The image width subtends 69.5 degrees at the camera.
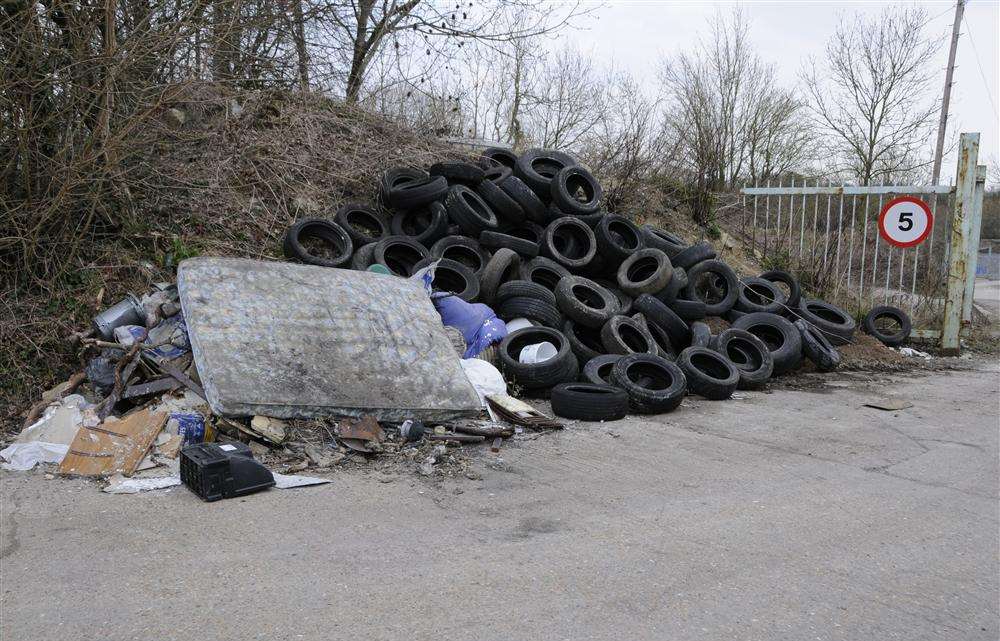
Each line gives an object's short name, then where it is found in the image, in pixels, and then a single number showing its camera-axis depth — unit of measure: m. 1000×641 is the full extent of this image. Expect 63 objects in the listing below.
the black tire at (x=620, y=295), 9.54
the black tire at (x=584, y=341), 8.44
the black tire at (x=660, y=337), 9.37
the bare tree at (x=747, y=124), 22.06
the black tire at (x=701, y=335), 9.23
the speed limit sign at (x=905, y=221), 12.03
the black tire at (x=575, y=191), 10.56
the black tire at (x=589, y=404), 7.00
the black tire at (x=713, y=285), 10.30
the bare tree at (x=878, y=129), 25.22
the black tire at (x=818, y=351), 10.10
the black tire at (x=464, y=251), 9.73
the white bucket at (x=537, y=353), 8.02
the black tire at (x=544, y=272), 9.67
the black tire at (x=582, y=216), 10.63
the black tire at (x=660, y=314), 9.42
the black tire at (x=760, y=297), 10.58
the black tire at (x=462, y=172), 10.73
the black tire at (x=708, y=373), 8.23
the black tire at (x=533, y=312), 8.74
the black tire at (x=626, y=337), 8.44
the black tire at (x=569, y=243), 9.99
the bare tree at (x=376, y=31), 14.51
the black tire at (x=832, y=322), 10.86
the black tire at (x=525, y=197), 10.52
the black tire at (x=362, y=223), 10.03
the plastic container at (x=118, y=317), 6.93
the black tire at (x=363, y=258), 9.34
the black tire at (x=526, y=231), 10.76
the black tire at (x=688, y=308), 9.74
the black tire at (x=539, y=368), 7.61
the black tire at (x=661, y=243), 10.92
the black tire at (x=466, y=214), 10.04
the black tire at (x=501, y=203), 10.41
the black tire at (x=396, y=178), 11.02
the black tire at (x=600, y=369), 7.80
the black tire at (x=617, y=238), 10.21
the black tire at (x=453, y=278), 8.98
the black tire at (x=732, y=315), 10.50
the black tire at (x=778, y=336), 9.59
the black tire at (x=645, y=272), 9.58
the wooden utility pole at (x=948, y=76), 24.62
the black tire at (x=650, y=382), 7.38
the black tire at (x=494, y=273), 9.07
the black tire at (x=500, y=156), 12.16
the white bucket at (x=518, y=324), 8.69
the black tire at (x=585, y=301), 8.79
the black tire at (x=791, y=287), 11.16
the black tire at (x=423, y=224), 10.05
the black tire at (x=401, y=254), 9.59
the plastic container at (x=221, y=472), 4.60
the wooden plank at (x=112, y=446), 5.09
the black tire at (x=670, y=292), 9.82
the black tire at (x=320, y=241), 9.20
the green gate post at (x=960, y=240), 11.72
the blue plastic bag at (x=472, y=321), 8.13
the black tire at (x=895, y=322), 11.90
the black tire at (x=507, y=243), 9.83
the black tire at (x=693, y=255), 10.57
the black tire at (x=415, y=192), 10.38
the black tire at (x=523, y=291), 8.91
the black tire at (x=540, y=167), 10.95
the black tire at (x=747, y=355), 8.94
